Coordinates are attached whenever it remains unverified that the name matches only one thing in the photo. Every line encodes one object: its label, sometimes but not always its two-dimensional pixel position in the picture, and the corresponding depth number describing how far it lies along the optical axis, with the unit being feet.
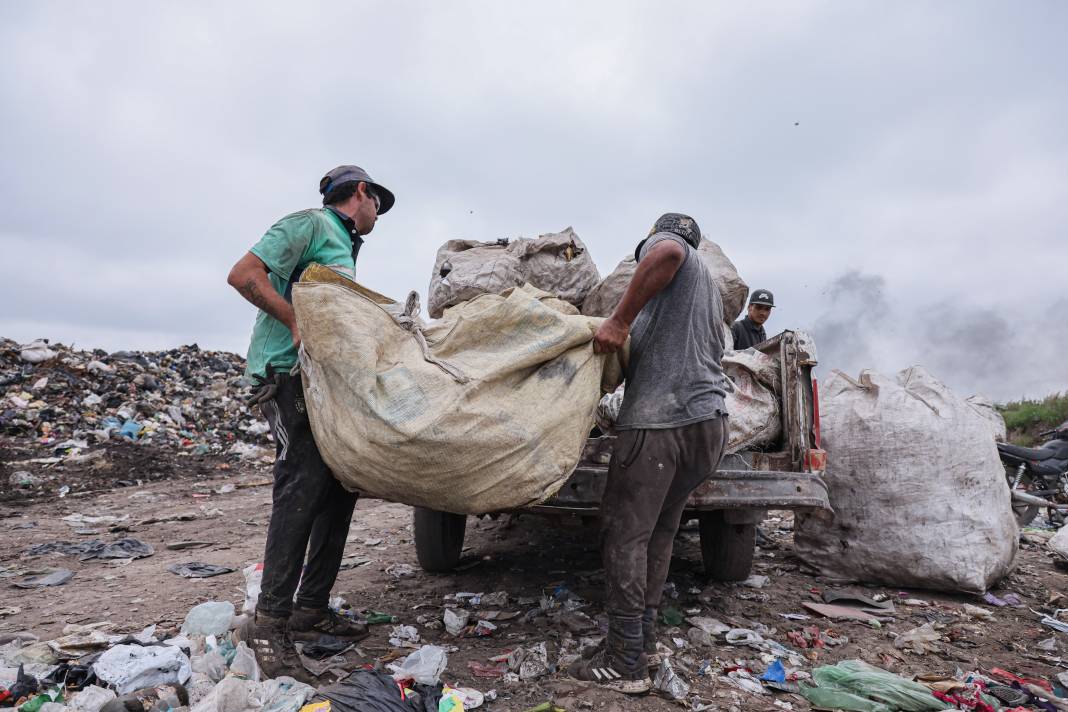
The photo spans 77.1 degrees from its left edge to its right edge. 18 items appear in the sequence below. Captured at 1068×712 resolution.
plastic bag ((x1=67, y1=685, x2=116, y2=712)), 7.07
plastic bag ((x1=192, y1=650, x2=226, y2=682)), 8.05
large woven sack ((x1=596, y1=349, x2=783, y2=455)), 10.94
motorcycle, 20.65
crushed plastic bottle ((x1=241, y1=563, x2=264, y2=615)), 9.60
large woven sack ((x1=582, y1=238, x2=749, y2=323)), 12.66
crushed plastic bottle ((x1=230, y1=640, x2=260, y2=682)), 7.91
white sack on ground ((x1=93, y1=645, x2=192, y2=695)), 7.62
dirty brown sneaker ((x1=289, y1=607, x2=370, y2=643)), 9.04
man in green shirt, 8.20
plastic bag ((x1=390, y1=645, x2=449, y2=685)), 8.15
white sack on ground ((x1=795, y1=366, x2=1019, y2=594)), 12.47
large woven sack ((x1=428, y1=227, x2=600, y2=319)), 12.45
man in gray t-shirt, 8.03
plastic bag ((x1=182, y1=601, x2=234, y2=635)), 9.23
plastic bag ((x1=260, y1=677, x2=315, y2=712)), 7.16
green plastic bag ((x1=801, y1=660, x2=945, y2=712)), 8.16
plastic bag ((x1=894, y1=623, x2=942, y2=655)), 10.18
